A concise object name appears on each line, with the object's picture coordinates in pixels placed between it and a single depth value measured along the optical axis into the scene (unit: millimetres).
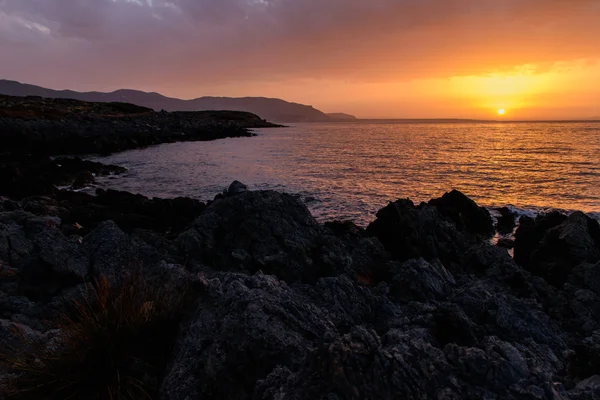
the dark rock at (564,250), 11125
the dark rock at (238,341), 3807
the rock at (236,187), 17672
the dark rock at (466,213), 17688
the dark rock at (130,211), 15461
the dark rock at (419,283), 7348
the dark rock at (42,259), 7617
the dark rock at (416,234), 12273
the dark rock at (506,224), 18844
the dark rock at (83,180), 27039
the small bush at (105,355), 3883
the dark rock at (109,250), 7875
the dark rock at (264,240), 8320
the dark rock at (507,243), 16283
